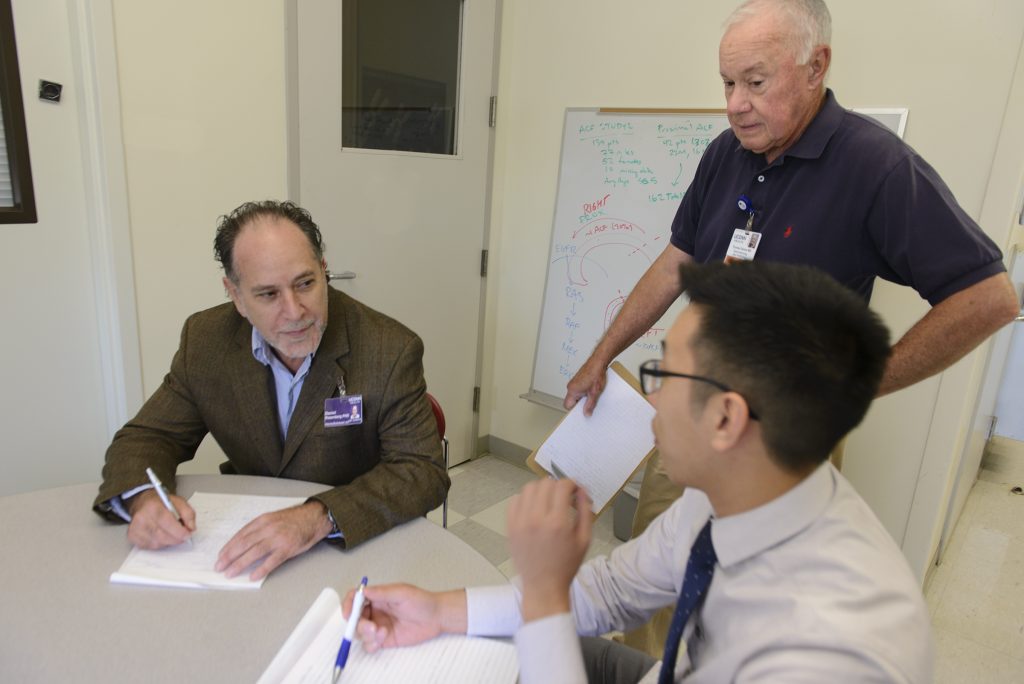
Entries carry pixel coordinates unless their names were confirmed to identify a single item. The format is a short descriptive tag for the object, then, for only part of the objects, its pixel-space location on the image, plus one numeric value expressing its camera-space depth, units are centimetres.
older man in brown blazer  138
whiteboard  266
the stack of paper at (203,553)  105
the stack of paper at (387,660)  88
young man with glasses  69
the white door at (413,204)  248
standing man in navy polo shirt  135
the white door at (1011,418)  377
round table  89
